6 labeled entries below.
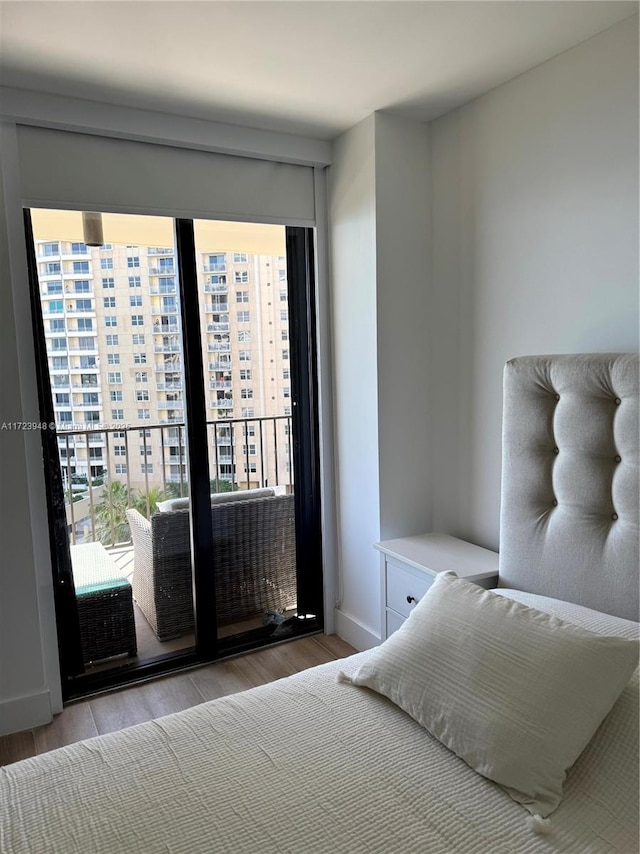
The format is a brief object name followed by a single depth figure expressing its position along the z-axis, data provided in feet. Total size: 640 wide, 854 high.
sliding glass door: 8.09
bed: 3.61
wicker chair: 9.03
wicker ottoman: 8.43
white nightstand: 7.22
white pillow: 4.01
